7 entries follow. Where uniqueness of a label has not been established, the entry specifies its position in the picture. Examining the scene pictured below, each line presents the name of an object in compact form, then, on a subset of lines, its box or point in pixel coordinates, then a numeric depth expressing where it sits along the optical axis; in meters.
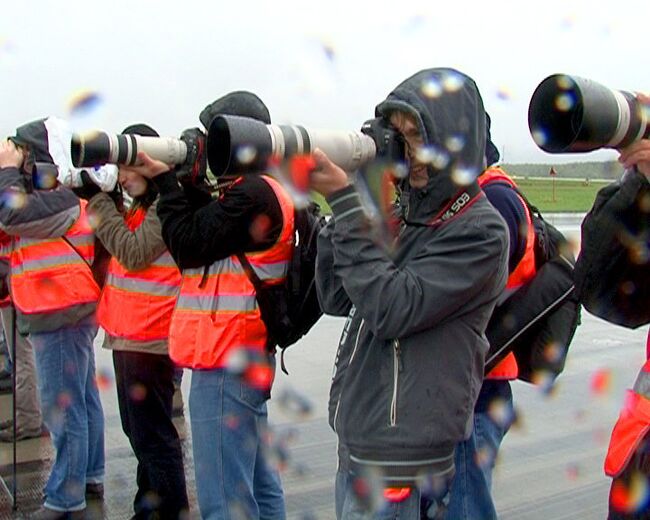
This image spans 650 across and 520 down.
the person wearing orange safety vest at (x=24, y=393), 5.02
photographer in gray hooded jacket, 2.13
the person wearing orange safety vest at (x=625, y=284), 1.95
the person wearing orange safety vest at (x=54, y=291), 3.77
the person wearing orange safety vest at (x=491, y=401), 2.72
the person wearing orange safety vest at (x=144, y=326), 3.43
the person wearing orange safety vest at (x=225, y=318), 2.95
